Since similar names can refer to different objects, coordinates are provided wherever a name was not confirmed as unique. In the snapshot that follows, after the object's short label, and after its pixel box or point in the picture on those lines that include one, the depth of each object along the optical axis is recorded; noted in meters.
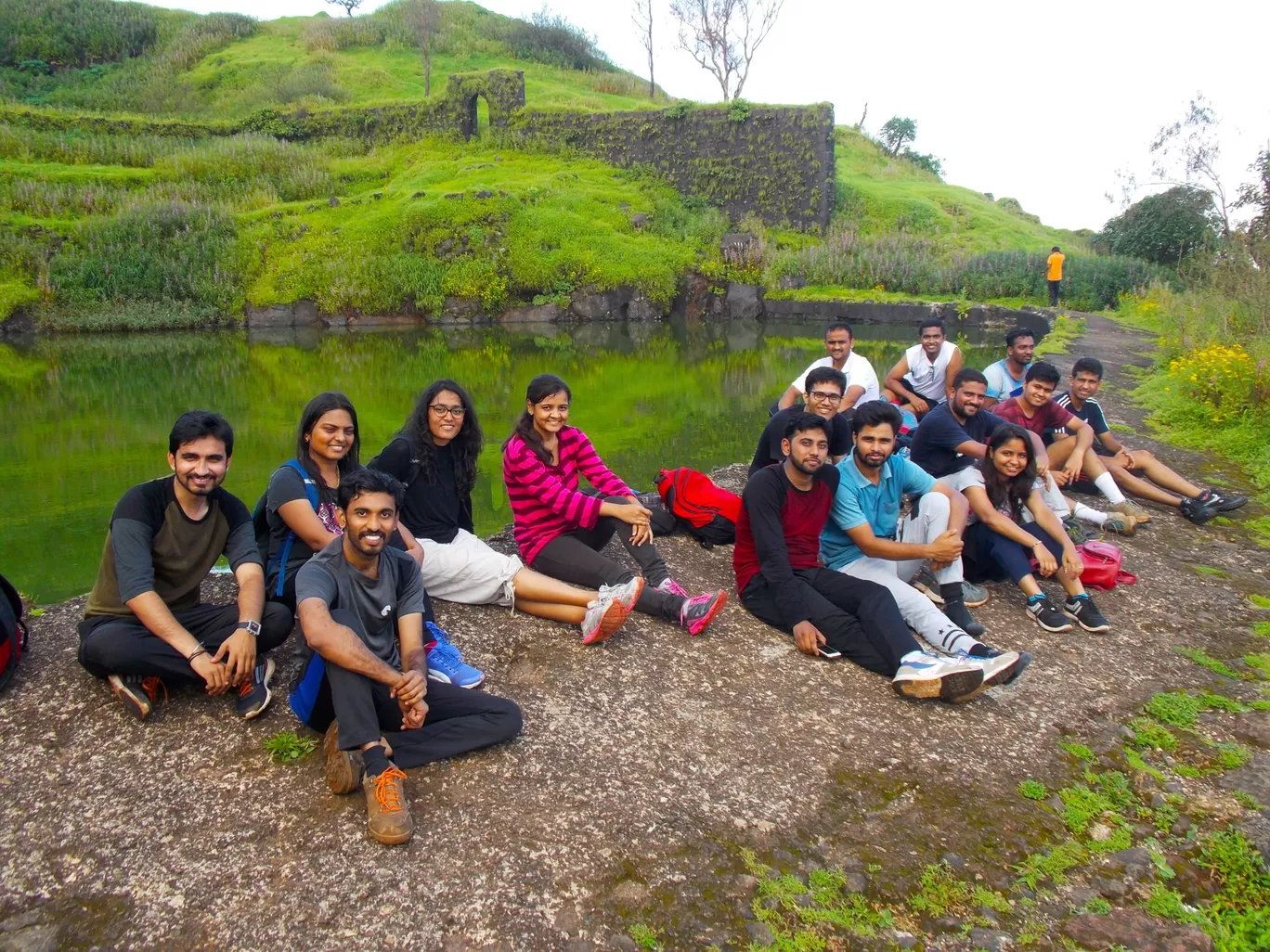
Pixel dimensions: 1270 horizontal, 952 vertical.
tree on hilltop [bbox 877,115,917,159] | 42.25
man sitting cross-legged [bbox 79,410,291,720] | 3.32
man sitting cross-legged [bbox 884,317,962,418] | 7.16
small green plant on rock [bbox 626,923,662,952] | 2.40
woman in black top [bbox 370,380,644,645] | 4.34
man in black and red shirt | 3.98
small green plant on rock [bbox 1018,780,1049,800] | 3.14
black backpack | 3.52
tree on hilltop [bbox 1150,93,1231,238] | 22.06
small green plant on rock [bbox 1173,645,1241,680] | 4.09
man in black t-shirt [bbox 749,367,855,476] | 4.60
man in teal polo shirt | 4.21
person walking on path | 19.36
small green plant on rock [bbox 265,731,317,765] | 3.14
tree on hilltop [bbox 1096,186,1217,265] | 22.52
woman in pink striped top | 4.43
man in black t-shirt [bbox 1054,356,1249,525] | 6.19
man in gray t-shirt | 2.88
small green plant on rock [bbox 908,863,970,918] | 2.59
